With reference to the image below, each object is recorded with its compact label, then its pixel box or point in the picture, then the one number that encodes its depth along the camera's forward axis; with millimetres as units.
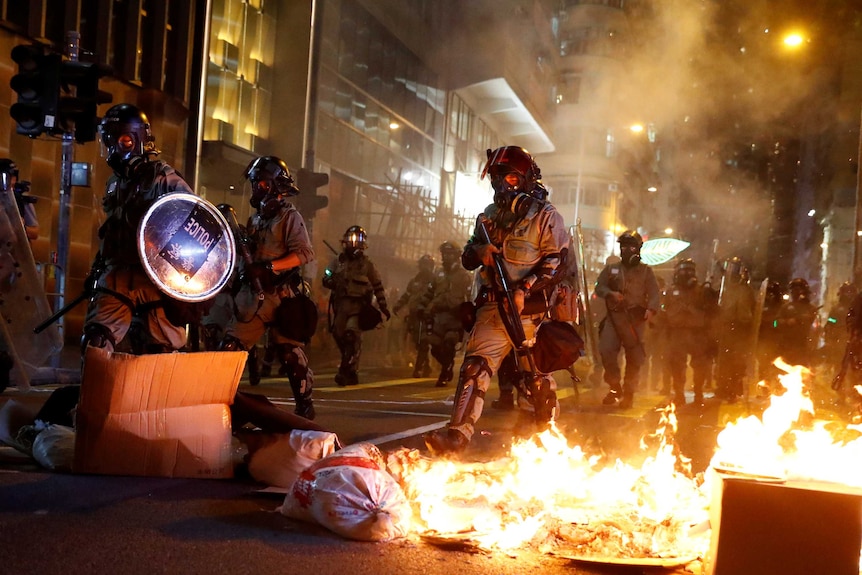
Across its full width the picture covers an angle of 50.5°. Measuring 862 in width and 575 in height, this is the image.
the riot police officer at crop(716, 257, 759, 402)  13273
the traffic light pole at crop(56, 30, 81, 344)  9906
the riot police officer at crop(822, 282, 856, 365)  16734
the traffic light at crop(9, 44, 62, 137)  8969
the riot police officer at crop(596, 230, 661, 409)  10898
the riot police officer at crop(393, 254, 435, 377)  14172
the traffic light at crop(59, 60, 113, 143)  9125
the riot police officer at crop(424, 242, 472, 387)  13188
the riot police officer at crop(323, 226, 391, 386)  11859
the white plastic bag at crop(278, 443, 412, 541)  3672
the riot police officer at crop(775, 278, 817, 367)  13242
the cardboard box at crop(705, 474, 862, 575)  2975
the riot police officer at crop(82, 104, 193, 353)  5250
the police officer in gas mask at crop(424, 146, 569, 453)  5777
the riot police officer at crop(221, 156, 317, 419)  6449
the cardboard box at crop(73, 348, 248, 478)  4418
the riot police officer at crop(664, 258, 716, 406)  12406
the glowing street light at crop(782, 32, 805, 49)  16000
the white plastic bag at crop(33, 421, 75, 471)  4566
